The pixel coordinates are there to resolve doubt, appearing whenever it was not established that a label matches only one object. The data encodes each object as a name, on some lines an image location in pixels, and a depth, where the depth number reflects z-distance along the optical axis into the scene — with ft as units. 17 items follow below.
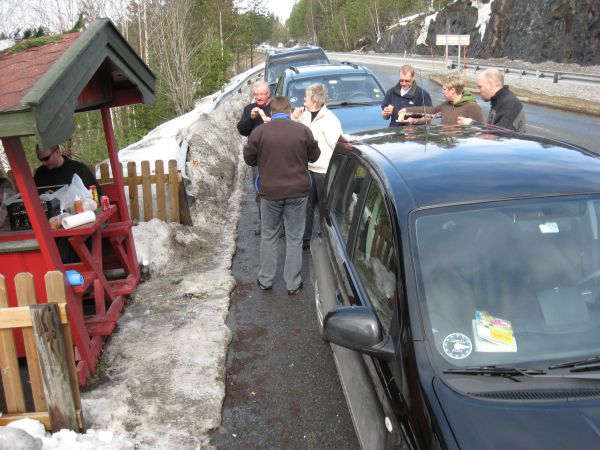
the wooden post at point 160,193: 22.66
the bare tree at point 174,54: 65.92
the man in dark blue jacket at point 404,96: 24.04
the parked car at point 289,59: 54.39
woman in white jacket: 19.45
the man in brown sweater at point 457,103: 19.97
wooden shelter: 10.54
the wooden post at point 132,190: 22.41
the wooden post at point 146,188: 22.58
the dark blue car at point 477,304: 6.65
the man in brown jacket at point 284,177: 17.13
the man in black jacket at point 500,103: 18.35
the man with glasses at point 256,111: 22.85
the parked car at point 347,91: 28.14
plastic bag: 15.46
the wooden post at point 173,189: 22.79
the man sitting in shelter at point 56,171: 17.08
